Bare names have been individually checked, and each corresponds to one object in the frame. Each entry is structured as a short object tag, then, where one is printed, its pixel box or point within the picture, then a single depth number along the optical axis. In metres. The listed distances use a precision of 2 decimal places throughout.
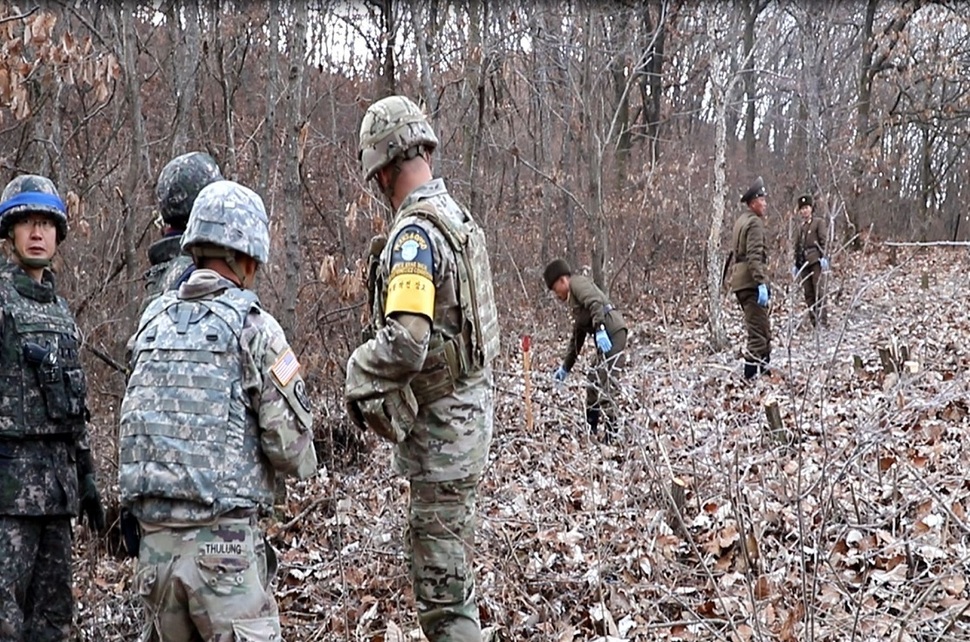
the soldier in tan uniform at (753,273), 8.66
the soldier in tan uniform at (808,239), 10.59
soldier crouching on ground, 6.78
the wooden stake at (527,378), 5.96
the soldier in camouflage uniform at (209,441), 2.47
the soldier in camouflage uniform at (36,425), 3.32
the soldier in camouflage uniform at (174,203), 3.44
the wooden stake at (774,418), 5.12
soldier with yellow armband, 2.98
